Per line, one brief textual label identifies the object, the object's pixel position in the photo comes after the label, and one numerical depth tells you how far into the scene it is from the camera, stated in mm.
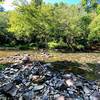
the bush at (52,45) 12163
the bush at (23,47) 12727
